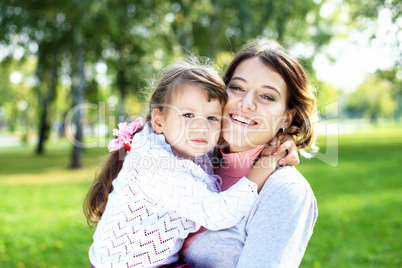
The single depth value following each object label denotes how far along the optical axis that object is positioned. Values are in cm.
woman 169
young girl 192
